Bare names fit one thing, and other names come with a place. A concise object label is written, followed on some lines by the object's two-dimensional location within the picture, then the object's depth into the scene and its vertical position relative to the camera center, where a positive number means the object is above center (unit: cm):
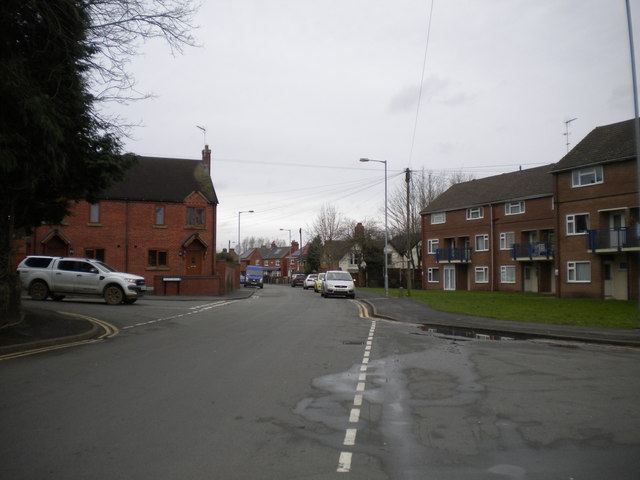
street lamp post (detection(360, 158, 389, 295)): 3331 +681
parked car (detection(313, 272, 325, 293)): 4639 -95
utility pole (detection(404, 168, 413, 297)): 3456 +628
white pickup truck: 2311 -32
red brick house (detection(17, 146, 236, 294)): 3722 +316
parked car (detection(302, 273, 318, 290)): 5690 -92
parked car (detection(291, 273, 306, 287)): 6775 -85
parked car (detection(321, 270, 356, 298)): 3444 -75
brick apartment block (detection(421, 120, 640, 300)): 3119 +347
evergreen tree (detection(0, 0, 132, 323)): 998 +329
